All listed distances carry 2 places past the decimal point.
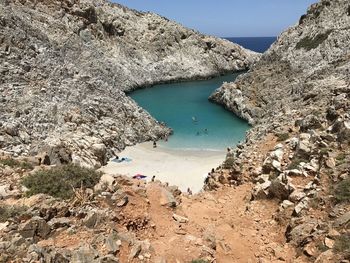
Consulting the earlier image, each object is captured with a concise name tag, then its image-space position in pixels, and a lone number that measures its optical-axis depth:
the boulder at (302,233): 16.62
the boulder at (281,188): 20.20
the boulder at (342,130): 21.21
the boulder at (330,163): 19.56
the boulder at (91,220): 15.16
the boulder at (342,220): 15.96
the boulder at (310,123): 25.58
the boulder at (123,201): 16.80
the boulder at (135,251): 14.05
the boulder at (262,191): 21.67
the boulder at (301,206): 18.30
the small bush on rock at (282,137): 26.78
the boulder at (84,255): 12.84
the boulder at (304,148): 22.19
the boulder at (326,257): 14.56
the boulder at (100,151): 37.78
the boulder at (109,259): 13.12
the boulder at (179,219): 17.78
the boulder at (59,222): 14.63
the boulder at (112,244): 13.83
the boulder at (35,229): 13.98
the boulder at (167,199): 18.69
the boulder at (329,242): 15.24
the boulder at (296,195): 19.04
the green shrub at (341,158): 19.59
